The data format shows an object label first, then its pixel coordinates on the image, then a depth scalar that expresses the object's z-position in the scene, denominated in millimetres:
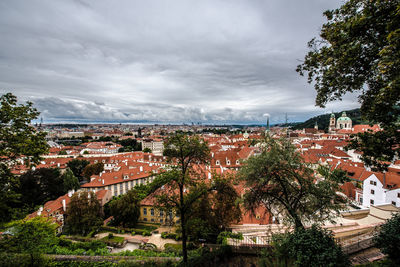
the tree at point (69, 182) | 37719
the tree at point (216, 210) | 11367
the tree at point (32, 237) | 10711
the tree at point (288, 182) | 9617
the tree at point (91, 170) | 48406
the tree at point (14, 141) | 7305
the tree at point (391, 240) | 7660
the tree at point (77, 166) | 53888
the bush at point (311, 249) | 7117
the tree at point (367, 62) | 5512
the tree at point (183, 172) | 10891
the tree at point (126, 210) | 24002
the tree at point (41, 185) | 32938
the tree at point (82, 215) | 22688
